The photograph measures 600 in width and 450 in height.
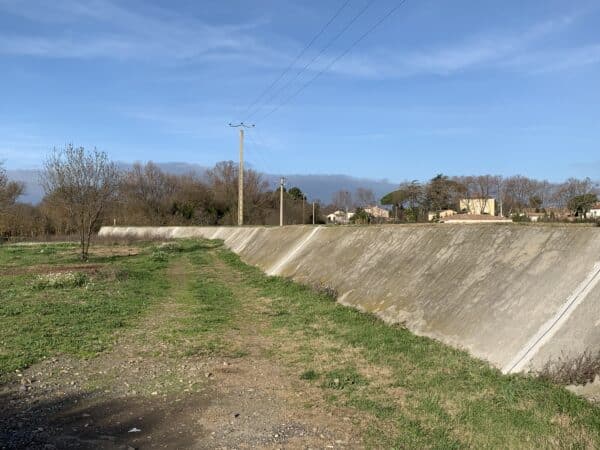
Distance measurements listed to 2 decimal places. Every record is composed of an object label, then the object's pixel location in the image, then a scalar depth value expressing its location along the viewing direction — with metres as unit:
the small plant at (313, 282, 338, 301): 11.71
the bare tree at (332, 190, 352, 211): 85.94
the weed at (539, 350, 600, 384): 5.14
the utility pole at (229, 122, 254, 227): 51.09
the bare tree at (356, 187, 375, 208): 83.62
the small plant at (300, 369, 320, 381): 6.35
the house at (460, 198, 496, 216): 67.81
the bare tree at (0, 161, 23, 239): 32.10
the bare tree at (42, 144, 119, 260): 27.06
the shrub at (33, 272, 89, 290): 14.16
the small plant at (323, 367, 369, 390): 6.02
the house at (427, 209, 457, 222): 53.80
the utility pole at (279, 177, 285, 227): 48.28
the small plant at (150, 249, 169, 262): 25.70
